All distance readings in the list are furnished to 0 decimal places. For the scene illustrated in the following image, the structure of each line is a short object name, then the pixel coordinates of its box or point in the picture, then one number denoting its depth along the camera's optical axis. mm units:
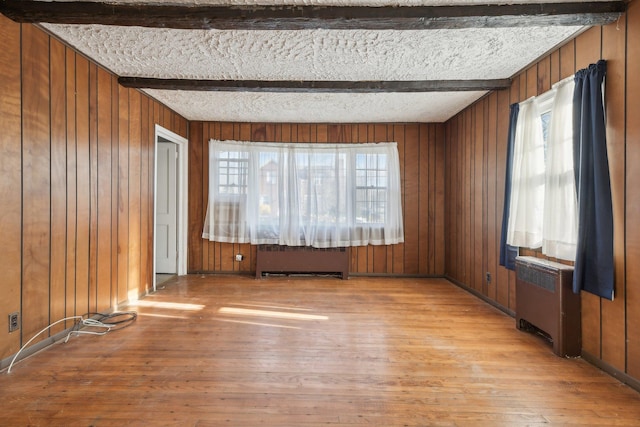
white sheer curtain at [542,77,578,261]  2209
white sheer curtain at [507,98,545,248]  2613
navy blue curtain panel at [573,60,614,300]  1945
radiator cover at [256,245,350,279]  4609
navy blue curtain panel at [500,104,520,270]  2908
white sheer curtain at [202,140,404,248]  4598
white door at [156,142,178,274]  4582
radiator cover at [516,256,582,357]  2184
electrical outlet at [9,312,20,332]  2041
